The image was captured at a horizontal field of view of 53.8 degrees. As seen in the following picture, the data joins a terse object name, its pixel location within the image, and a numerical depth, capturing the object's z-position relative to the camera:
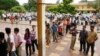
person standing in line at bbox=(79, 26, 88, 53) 4.67
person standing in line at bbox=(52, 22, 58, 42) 6.06
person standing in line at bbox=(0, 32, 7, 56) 2.42
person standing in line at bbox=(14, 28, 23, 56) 3.14
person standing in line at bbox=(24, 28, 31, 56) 3.83
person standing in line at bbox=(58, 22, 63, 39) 6.57
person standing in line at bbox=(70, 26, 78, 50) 4.92
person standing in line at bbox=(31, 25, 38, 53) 4.11
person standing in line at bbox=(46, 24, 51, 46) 5.26
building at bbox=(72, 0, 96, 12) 38.92
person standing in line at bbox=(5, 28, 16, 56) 2.72
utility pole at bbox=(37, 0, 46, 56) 1.39
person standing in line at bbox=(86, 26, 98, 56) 4.18
